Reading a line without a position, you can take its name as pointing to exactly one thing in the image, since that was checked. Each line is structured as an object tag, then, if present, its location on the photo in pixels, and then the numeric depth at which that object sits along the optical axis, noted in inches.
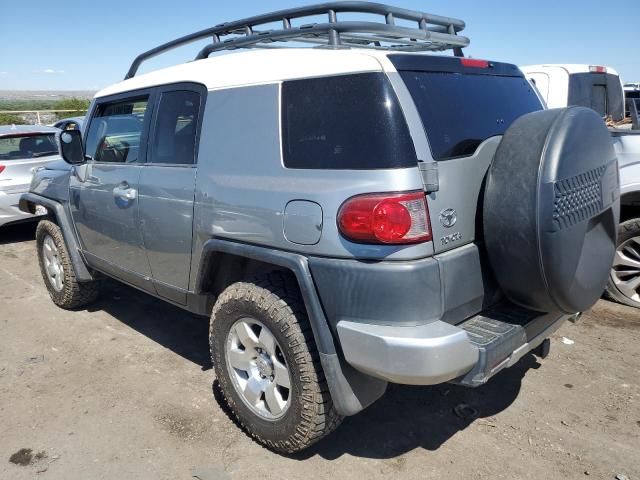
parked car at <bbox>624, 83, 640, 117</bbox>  452.6
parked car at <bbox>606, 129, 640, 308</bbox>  172.4
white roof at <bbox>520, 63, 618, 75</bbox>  261.9
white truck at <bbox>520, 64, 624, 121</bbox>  258.1
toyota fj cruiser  85.6
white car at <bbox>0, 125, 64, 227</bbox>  274.4
